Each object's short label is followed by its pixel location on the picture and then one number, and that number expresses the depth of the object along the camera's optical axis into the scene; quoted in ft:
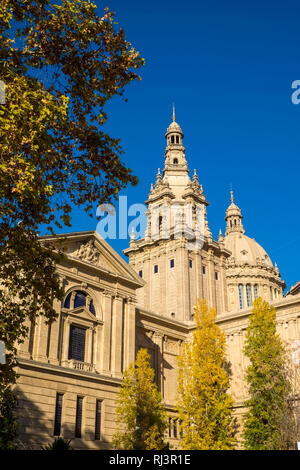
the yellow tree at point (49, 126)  49.16
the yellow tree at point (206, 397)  128.57
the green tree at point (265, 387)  123.13
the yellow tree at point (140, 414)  119.55
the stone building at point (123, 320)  117.60
